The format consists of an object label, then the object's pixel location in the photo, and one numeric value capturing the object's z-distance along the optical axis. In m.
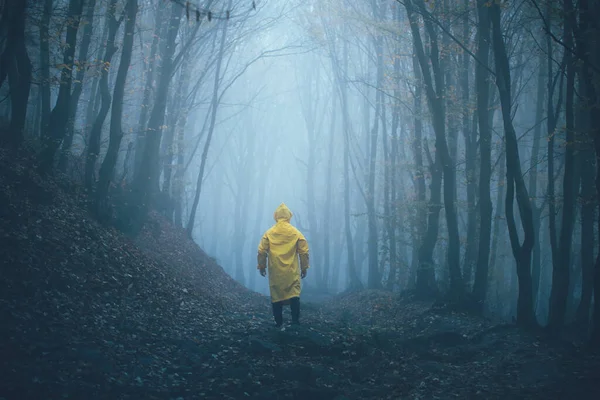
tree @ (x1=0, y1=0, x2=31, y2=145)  8.66
